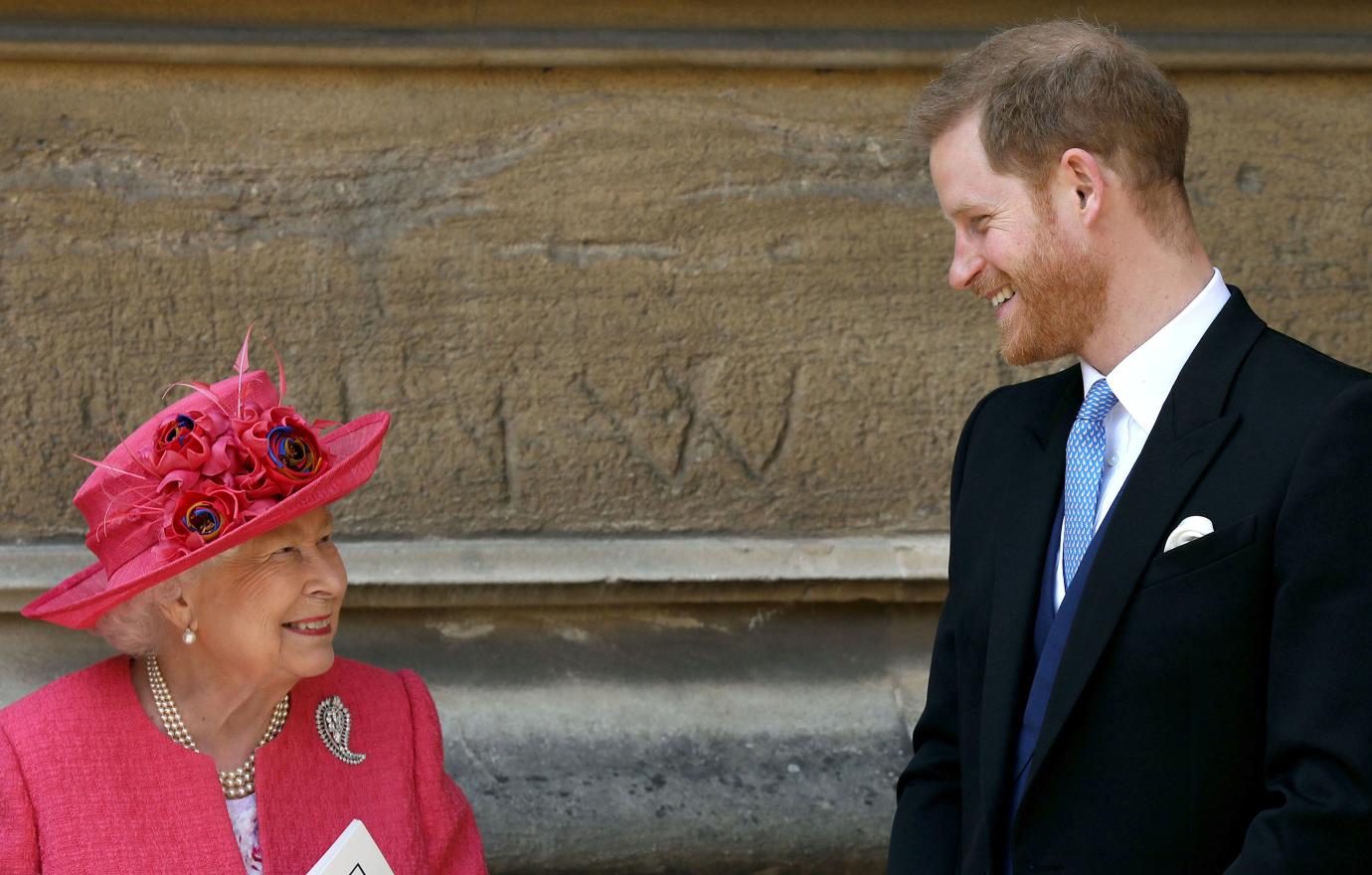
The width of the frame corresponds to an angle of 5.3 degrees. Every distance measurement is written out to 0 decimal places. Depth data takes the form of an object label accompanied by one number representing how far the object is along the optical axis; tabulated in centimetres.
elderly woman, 1078
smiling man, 1049
